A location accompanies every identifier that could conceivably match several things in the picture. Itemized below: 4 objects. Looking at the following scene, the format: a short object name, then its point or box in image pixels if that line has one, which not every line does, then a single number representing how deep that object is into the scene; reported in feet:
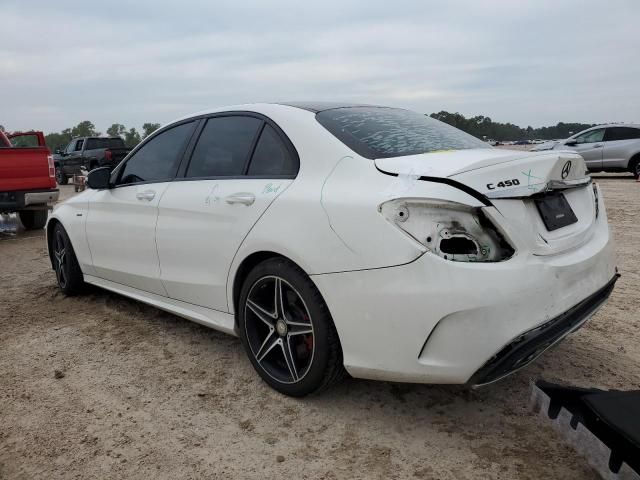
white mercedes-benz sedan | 7.04
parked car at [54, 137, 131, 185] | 66.85
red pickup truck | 26.53
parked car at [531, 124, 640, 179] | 48.96
